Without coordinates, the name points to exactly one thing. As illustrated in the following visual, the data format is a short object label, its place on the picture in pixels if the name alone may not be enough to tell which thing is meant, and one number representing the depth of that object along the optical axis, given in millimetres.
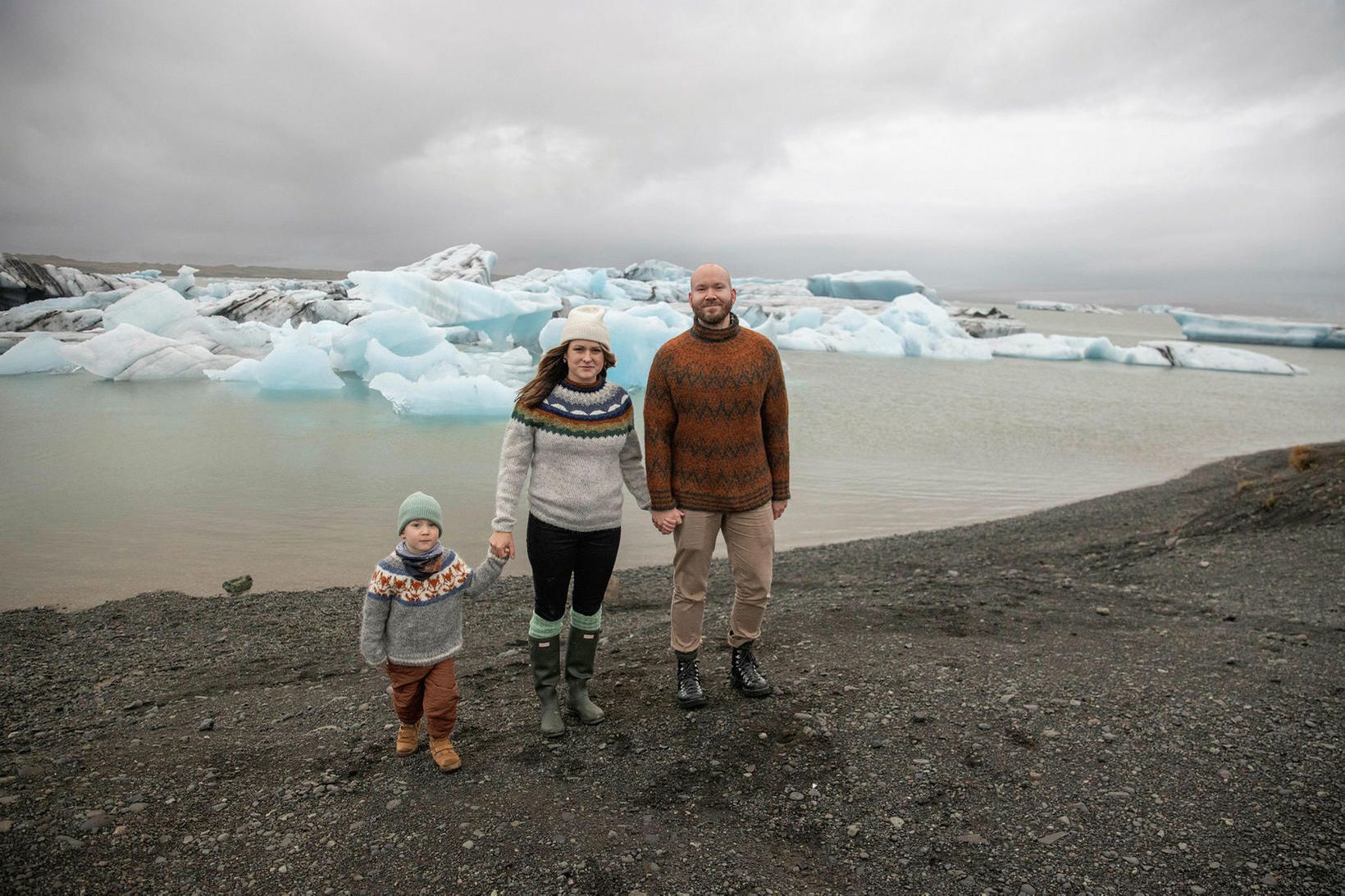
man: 2705
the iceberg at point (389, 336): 16781
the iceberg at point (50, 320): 20891
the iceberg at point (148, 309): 19766
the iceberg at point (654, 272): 52656
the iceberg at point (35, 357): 17391
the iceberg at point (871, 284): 45478
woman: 2611
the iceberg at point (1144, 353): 29203
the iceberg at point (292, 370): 16058
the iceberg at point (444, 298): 19812
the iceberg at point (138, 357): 16766
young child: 2412
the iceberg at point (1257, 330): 40406
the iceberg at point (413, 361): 16047
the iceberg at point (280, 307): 22125
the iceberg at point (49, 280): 21547
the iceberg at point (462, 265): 27812
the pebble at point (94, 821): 2307
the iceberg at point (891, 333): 30438
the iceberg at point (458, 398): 13805
